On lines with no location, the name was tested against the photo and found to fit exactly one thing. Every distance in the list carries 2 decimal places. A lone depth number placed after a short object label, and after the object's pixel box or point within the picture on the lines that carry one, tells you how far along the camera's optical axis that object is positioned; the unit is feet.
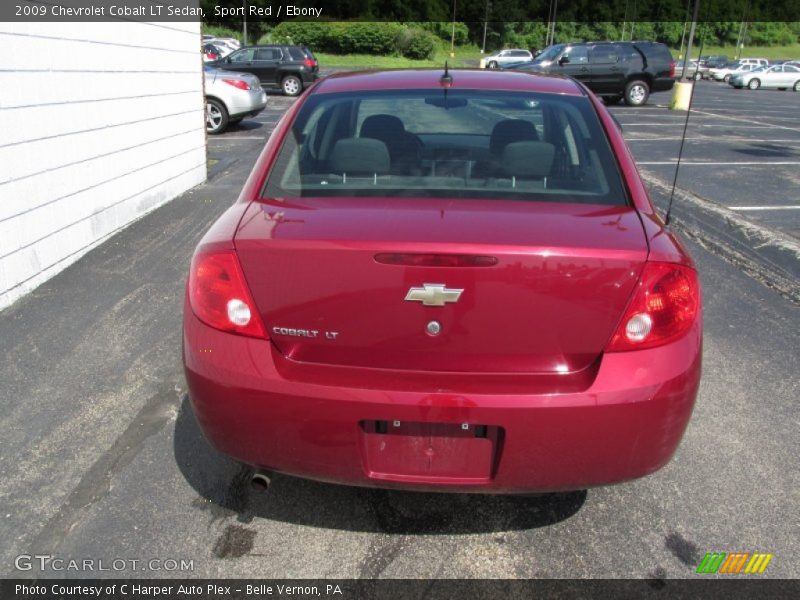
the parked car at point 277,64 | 78.59
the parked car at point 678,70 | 125.90
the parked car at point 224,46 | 106.01
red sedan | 6.73
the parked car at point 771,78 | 132.16
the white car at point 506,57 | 154.34
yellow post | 67.17
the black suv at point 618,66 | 74.13
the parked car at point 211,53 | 84.94
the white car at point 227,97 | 44.93
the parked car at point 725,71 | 151.12
